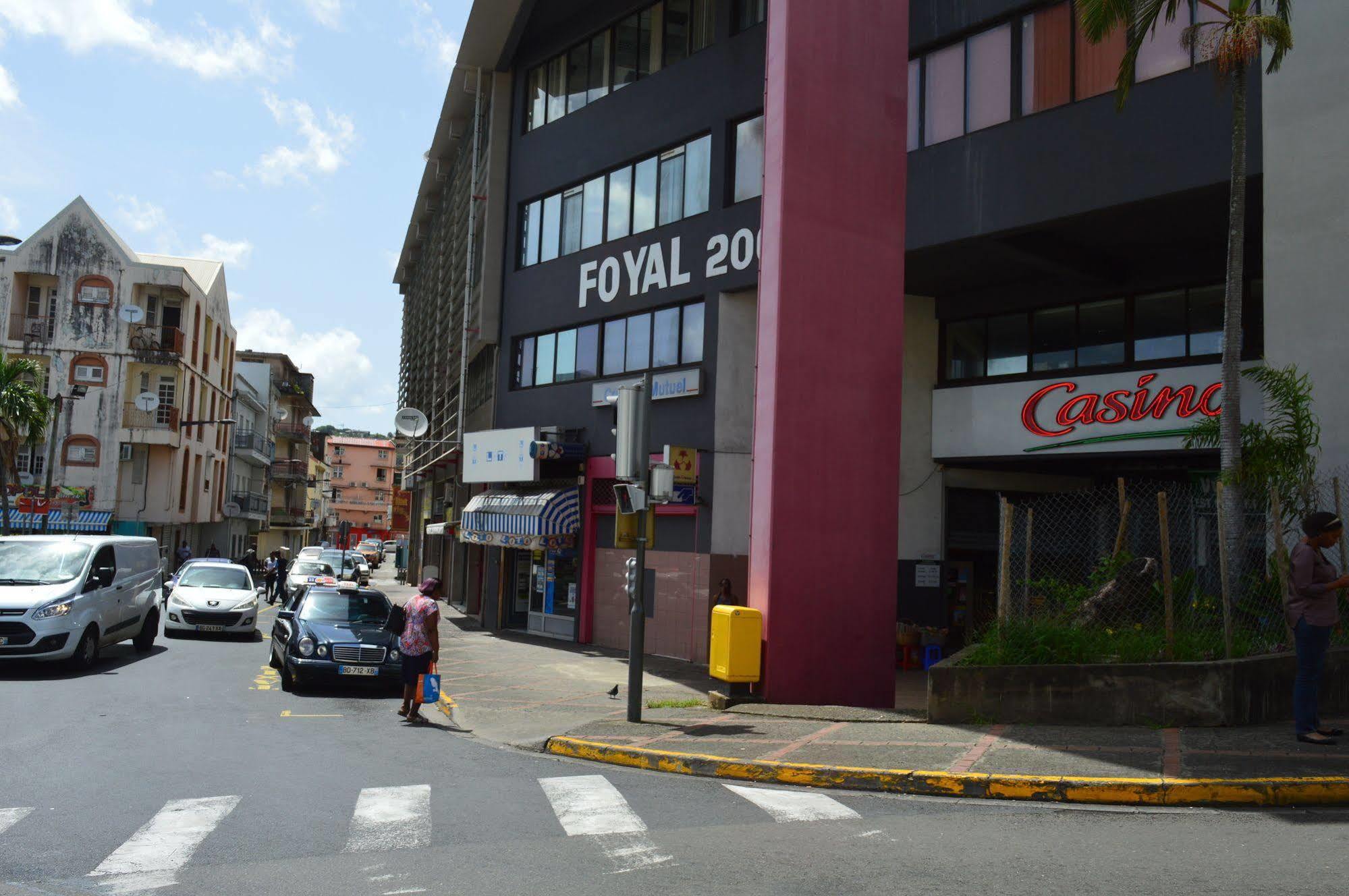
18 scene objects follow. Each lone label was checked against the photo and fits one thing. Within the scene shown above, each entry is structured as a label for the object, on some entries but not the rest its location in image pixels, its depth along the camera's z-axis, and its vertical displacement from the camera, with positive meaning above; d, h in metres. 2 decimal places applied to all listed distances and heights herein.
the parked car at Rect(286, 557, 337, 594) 33.12 -1.47
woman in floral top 12.47 -1.30
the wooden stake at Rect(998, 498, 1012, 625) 11.59 -0.04
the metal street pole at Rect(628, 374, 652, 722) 11.64 -0.96
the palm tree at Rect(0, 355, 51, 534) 37.47 +3.72
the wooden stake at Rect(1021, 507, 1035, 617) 11.50 -0.45
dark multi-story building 13.84 +4.45
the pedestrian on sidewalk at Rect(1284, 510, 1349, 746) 8.52 -0.26
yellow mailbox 12.98 -1.22
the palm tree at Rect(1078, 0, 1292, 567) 11.33 +5.27
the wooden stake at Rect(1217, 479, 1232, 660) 10.12 -0.47
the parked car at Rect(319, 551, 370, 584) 39.72 -1.66
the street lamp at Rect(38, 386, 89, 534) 37.65 +3.22
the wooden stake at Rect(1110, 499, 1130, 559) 11.14 +0.33
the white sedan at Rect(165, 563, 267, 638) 21.75 -1.63
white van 14.34 -1.14
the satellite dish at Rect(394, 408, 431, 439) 31.05 +3.11
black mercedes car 14.36 -1.56
